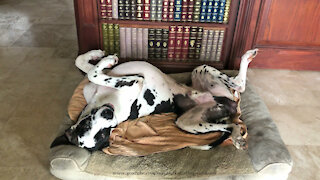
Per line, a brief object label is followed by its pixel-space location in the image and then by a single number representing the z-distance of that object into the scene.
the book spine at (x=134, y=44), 2.62
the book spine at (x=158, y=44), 2.63
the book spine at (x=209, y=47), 2.64
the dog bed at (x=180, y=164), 1.79
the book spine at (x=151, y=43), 2.62
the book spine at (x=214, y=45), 2.65
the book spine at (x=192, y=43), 2.63
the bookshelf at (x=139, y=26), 2.52
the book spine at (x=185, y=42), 2.63
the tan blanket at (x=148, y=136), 1.92
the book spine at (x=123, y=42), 2.62
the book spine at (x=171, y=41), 2.62
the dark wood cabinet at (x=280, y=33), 2.65
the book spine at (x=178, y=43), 2.63
